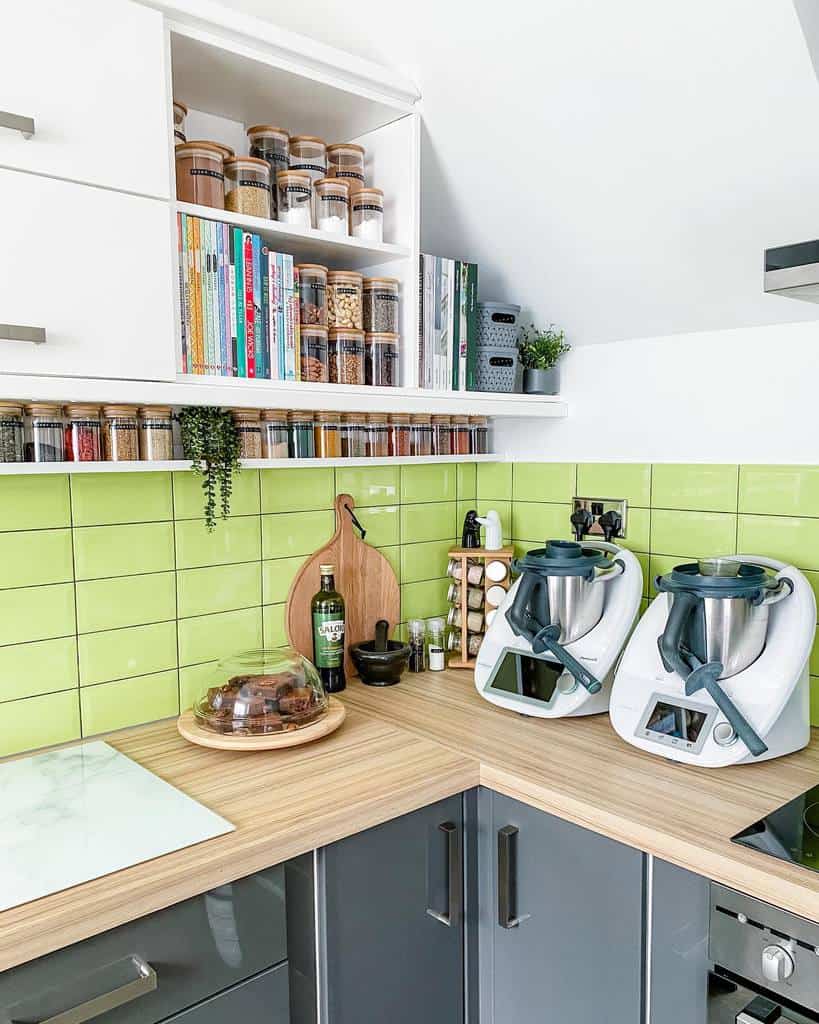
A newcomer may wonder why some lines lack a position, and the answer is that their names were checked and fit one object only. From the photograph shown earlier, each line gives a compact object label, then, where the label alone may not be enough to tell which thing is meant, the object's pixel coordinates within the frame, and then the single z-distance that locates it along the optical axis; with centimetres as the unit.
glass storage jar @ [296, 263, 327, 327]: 166
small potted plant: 213
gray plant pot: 214
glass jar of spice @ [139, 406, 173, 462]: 156
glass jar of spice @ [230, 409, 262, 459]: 171
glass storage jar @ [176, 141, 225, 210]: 150
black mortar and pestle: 201
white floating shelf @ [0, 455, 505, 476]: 140
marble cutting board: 115
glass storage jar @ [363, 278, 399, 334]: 176
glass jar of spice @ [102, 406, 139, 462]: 150
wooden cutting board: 202
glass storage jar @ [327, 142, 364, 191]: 176
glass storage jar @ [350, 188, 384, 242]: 173
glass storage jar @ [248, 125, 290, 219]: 165
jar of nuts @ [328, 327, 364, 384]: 170
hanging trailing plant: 162
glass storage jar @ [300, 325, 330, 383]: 165
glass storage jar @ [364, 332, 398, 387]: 175
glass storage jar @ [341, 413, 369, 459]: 191
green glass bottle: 197
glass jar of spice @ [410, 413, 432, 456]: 210
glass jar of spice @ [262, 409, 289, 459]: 175
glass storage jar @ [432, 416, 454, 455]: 218
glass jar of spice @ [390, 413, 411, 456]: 204
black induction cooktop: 122
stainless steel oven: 112
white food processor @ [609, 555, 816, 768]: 151
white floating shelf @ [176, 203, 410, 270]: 151
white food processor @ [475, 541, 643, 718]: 178
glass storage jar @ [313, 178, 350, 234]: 168
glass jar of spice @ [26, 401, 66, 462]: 142
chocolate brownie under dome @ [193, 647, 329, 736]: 162
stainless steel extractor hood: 123
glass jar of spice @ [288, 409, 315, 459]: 180
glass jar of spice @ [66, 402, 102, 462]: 146
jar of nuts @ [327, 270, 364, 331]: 171
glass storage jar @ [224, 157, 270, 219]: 157
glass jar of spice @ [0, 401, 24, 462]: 138
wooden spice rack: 218
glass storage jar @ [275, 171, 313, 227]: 164
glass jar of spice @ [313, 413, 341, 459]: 185
